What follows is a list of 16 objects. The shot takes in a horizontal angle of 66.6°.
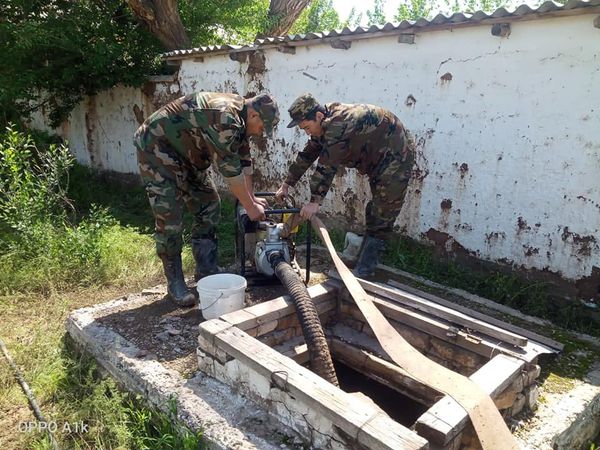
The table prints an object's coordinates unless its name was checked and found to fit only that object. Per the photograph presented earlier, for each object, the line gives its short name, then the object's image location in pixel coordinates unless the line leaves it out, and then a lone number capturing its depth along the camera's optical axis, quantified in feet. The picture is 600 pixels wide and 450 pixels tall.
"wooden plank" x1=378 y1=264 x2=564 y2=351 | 11.47
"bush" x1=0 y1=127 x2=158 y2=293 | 15.61
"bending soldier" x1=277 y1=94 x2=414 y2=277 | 13.43
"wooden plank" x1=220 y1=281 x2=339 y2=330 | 10.26
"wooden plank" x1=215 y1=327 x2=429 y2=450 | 6.75
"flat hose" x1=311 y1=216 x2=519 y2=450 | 7.25
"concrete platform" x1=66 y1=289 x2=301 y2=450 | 8.20
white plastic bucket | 11.51
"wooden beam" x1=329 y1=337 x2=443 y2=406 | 10.26
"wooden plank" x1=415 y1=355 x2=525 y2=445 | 7.04
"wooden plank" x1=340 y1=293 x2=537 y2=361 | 9.50
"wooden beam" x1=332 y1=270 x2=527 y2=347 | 9.61
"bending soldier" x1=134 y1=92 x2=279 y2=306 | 11.61
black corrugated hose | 9.80
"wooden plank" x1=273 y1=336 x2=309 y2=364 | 11.02
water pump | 12.86
